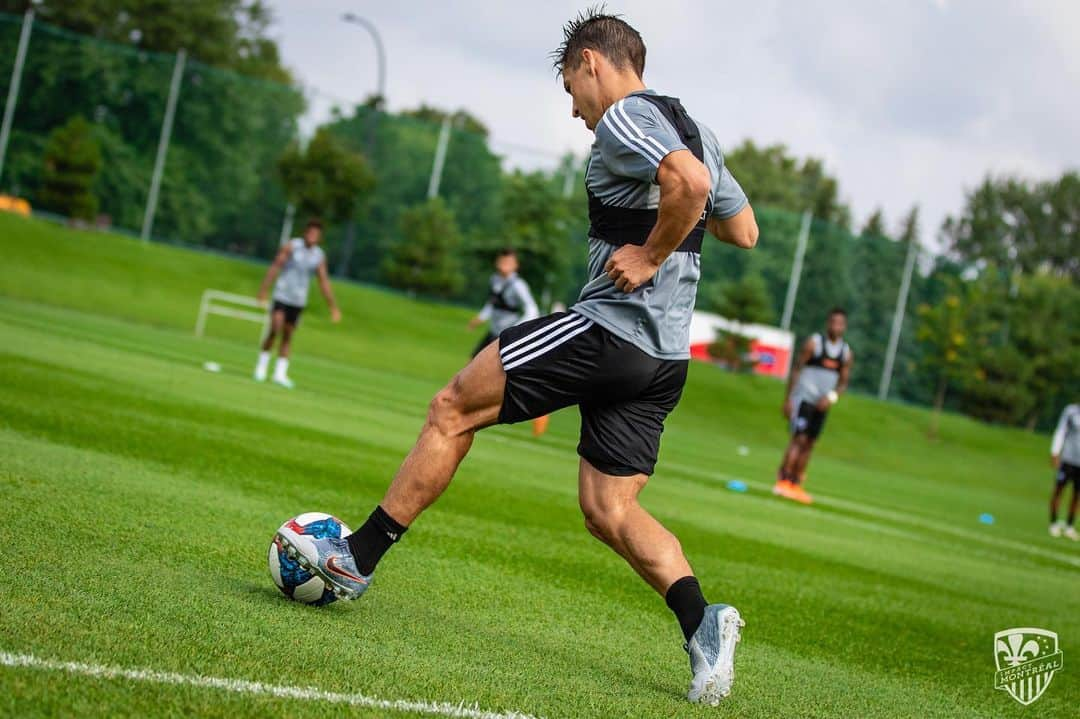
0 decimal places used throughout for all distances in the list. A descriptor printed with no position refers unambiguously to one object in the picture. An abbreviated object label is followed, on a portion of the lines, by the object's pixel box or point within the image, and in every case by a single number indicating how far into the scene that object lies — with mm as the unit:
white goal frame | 35375
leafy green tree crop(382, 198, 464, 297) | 42594
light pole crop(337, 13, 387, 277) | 42969
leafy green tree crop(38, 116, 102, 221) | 40438
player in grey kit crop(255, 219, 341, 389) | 19266
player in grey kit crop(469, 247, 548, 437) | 19250
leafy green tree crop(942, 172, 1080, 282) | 96562
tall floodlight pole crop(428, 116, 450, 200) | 44438
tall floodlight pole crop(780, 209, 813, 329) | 45281
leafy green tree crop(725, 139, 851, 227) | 85375
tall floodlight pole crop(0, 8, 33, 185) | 40781
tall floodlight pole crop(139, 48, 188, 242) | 41000
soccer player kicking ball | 4695
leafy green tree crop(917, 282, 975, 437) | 41781
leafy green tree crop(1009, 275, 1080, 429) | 44688
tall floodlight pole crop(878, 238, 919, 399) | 44978
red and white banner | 44438
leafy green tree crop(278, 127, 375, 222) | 39969
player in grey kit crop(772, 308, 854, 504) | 16875
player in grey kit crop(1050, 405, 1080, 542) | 18828
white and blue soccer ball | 4871
